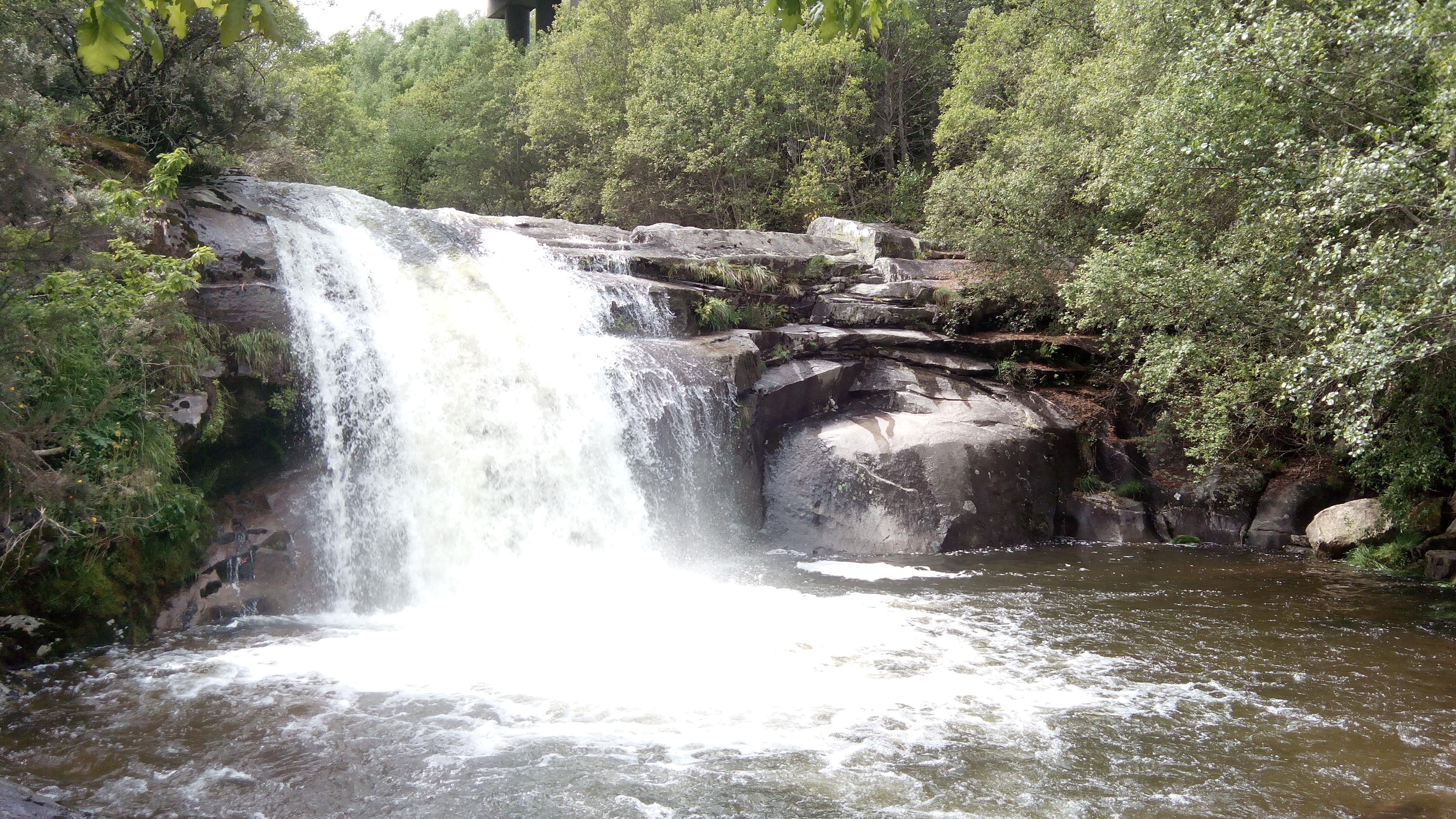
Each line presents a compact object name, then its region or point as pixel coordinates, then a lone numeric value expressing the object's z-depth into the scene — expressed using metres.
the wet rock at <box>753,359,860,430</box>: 14.59
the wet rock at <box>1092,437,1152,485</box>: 15.30
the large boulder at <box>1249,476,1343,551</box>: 13.81
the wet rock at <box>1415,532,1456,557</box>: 11.77
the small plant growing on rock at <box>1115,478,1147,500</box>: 14.95
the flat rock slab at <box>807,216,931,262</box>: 18.17
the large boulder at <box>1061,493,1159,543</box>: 14.35
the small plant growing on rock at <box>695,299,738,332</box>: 15.41
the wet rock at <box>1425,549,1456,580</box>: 11.37
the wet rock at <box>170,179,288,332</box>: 10.72
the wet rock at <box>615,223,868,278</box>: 15.77
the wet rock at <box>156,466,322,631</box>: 9.19
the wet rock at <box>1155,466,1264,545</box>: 14.25
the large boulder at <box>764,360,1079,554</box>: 13.50
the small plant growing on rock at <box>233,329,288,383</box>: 10.38
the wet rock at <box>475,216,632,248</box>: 16.28
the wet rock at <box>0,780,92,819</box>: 4.45
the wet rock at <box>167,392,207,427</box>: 9.18
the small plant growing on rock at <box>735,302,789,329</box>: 16.02
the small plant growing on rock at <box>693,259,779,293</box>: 15.99
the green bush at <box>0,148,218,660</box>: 7.32
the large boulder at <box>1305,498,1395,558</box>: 12.52
